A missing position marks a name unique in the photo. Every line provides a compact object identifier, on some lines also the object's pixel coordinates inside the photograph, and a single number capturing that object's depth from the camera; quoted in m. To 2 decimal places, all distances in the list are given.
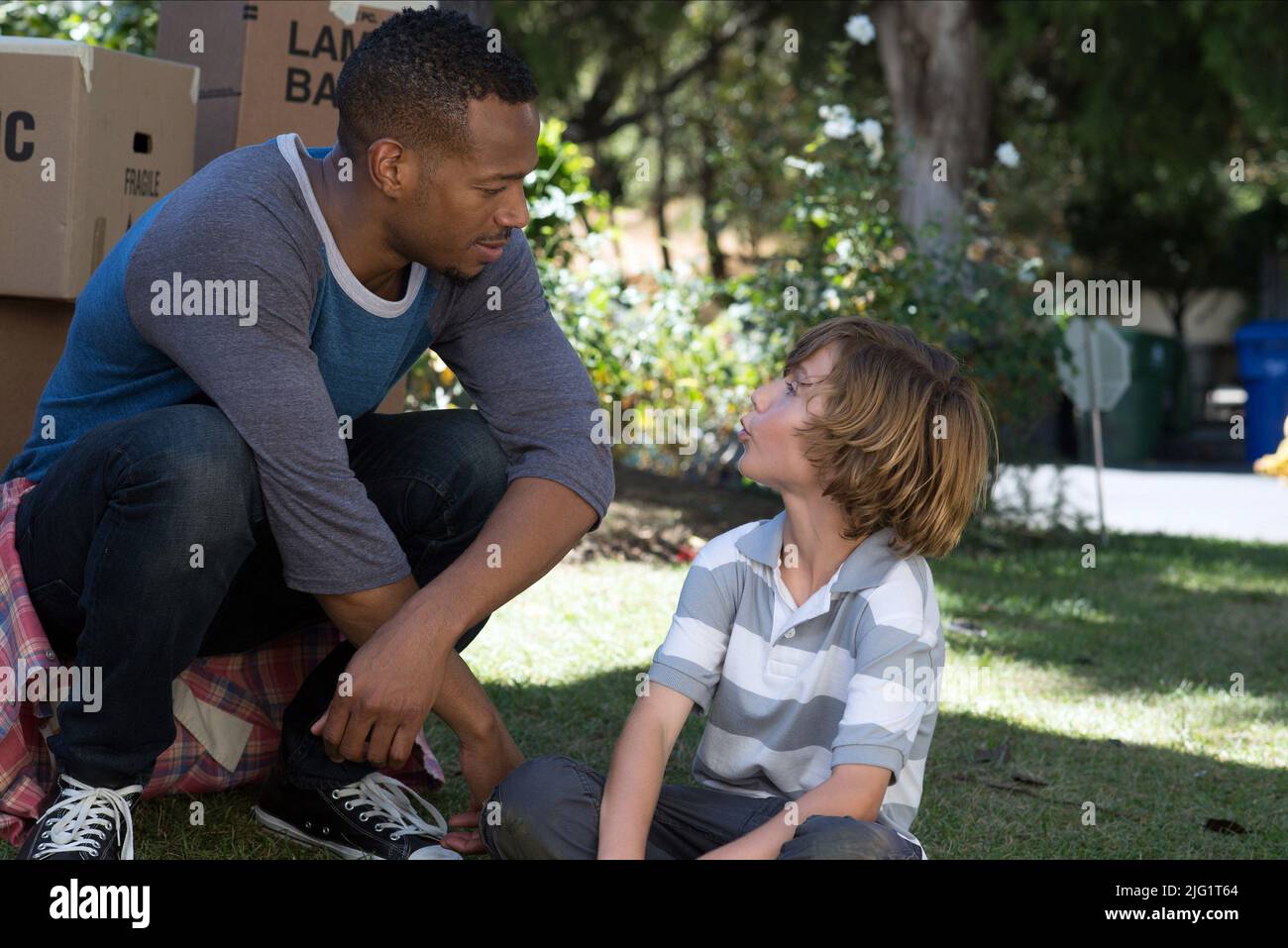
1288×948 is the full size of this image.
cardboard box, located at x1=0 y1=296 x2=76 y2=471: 2.89
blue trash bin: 12.62
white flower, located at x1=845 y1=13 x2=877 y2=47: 6.41
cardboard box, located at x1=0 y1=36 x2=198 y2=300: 2.83
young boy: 2.02
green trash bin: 13.61
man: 2.04
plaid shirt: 2.20
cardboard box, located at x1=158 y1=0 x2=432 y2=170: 3.39
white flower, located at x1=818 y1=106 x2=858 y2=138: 6.09
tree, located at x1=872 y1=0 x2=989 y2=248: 7.75
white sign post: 6.60
